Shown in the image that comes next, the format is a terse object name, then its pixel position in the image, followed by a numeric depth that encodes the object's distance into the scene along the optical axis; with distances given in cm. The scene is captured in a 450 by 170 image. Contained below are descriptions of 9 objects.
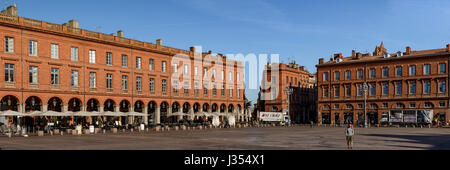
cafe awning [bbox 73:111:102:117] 4138
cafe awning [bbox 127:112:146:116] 4746
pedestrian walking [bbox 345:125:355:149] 2116
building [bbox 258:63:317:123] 8362
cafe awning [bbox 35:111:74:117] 3814
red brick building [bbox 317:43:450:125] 6375
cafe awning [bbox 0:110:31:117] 3588
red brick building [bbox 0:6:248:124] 4106
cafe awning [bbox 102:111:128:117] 4438
